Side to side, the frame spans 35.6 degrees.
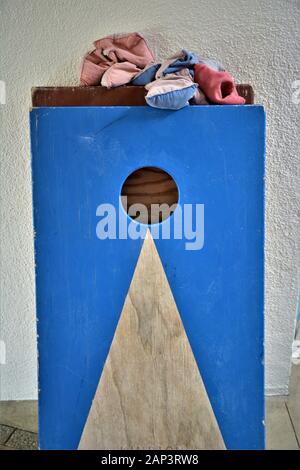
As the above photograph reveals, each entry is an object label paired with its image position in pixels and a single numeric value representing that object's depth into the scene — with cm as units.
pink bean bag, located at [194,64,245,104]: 112
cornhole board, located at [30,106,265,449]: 111
